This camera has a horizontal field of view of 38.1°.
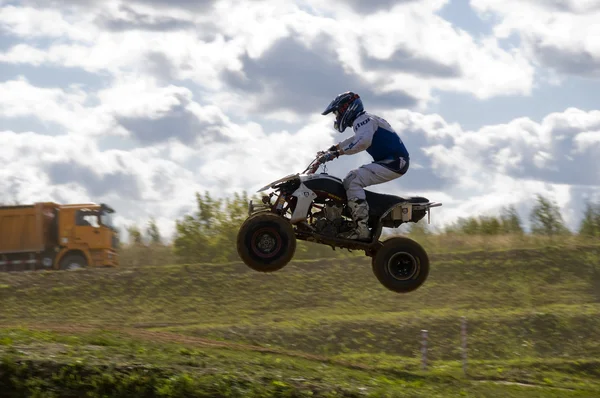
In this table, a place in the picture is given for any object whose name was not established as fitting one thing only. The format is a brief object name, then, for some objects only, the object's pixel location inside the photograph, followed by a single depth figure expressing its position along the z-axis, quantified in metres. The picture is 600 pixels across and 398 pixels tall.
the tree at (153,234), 43.81
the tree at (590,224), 39.66
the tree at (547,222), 39.66
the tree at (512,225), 39.83
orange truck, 41.00
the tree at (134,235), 43.88
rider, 14.83
